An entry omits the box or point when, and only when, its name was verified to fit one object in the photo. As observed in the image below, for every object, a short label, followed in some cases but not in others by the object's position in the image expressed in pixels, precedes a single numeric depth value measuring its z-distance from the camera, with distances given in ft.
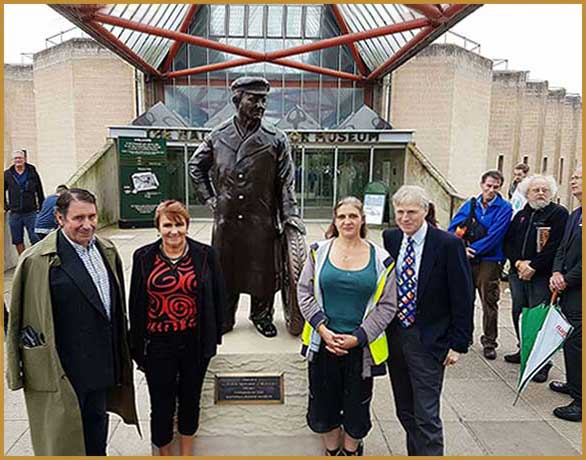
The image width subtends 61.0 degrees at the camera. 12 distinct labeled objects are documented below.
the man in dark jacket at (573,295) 13.10
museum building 49.59
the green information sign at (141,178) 48.91
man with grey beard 14.74
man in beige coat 8.36
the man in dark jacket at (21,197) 25.16
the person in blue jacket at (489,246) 16.21
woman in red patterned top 9.20
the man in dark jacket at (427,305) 9.38
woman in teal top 9.38
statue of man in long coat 11.59
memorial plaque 11.52
